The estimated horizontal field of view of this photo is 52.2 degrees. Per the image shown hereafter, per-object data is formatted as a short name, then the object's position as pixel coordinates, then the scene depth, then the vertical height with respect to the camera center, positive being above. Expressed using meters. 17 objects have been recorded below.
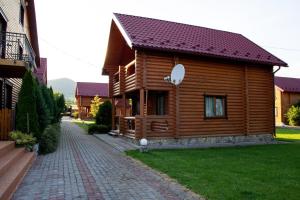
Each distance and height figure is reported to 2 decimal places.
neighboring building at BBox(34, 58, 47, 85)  30.93 +5.10
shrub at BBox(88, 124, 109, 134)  20.48 -1.00
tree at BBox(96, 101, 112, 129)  21.70 -0.07
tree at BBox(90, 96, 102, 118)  38.12 +1.27
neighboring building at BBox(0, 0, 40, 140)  10.49 +1.83
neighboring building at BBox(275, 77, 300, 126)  37.97 +2.03
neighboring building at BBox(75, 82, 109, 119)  53.29 +3.36
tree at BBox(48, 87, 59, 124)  23.56 +0.06
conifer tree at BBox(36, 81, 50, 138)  13.43 +0.17
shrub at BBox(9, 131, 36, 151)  9.97 -0.81
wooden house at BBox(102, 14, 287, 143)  13.41 +1.49
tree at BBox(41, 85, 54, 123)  18.42 +1.10
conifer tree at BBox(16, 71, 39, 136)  10.92 +0.27
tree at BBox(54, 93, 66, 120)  36.47 +1.48
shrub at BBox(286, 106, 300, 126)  34.55 -0.32
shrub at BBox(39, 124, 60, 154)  11.22 -1.06
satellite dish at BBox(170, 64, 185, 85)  12.99 +1.64
